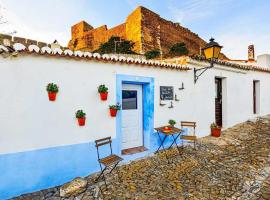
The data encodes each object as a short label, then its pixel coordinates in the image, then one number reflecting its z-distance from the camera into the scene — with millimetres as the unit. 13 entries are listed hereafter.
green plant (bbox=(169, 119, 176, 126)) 6812
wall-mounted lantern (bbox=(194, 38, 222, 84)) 6247
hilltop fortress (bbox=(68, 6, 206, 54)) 17375
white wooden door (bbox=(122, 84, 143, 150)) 6270
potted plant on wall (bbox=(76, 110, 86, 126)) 4801
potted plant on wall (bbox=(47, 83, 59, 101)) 4383
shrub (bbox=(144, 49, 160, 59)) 14524
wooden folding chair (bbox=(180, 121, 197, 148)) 6490
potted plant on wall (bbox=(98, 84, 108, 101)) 5172
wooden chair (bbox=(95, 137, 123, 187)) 4307
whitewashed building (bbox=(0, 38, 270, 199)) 4043
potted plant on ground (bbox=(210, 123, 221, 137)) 8633
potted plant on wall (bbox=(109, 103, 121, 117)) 5363
